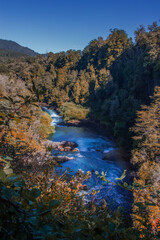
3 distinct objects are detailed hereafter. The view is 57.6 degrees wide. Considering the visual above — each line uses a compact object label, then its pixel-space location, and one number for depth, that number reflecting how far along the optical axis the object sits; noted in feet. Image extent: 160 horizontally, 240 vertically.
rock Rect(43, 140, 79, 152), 56.43
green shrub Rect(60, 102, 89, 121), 111.34
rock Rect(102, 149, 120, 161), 52.31
